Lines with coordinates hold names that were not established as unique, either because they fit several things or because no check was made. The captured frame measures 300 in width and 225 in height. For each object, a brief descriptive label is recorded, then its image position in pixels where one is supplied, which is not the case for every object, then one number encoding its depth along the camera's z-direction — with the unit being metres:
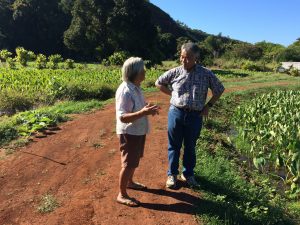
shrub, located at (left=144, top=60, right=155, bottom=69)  16.11
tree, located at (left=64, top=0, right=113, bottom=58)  17.96
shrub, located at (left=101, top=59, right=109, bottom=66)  15.96
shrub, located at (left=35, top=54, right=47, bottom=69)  14.72
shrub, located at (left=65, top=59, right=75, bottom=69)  15.12
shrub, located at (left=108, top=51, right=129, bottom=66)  15.78
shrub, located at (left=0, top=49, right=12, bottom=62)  16.72
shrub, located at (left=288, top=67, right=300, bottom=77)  17.46
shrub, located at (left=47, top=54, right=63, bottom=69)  14.86
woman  2.65
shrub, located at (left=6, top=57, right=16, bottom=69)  14.86
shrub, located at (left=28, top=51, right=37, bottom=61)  17.23
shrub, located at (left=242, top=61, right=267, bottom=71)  20.28
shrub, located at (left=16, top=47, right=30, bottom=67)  15.63
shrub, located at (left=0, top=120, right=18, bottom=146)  4.66
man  3.01
